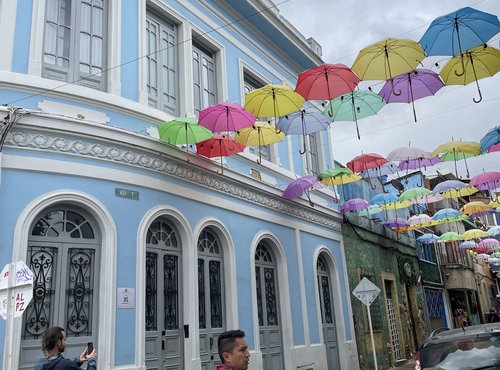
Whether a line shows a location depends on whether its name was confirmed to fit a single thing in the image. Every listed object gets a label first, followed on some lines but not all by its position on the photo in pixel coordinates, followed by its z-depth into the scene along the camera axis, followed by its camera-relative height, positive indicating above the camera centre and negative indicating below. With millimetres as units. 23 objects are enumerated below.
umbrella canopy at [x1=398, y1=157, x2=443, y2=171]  12234 +3848
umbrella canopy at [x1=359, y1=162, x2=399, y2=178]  13547 +4125
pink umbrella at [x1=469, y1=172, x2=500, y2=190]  13065 +3589
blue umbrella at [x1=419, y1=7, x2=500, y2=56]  7078 +4122
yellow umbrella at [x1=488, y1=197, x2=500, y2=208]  15242 +3353
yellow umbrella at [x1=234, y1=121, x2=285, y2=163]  9883 +3881
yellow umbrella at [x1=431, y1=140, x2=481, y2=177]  11133 +3741
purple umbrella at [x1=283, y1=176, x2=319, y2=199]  12555 +3526
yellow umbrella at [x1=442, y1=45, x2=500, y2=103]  7878 +4037
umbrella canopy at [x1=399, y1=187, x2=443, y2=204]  14750 +3694
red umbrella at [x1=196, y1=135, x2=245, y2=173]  9820 +3648
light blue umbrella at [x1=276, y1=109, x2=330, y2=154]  9820 +4024
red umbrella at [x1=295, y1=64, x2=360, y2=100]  7965 +3929
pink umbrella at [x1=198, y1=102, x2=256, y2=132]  8766 +3799
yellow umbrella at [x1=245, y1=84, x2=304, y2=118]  8359 +3842
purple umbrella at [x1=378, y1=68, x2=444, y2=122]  8359 +3982
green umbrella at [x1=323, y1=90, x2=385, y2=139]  9117 +4035
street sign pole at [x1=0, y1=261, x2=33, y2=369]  5531 +612
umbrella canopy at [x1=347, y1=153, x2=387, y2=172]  11672 +3801
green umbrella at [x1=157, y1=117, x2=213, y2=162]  8688 +3545
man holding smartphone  4547 -97
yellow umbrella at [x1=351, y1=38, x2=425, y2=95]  7436 +3982
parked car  5645 -399
